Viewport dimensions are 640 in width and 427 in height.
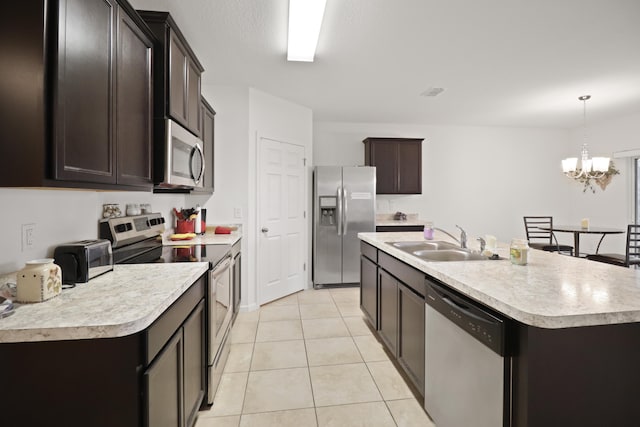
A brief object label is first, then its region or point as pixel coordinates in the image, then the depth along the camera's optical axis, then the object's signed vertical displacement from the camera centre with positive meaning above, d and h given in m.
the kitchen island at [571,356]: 1.05 -0.49
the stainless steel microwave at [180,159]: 1.95 +0.36
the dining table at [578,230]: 4.27 -0.24
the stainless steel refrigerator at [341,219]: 4.52 -0.10
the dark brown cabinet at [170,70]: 1.96 +0.92
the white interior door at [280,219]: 3.78 -0.10
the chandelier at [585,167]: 4.06 +0.60
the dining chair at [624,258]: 3.76 -0.56
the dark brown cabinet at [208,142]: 3.08 +0.71
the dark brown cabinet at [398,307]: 1.89 -0.69
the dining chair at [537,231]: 5.28 -0.32
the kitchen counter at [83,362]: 0.93 -0.46
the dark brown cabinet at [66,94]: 1.06 +0.43
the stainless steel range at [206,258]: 1.90 -0.29
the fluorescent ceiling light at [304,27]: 2.12 +1.38
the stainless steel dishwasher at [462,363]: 1.18 -0.64
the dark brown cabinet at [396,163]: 5.07 +0.79
